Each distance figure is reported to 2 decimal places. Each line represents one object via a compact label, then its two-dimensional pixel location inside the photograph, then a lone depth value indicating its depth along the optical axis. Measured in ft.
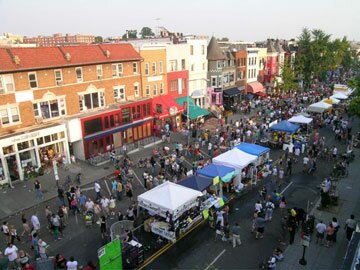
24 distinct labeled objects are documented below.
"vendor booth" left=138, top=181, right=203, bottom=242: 56.34
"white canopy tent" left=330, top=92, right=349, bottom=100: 160.04
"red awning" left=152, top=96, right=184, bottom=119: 123.75
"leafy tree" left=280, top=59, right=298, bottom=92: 199.62
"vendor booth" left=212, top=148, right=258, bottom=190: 76.07
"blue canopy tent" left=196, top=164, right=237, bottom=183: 70.59
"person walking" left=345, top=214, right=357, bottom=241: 52.58
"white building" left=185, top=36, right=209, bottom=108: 146.74
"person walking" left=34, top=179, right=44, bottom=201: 73.61
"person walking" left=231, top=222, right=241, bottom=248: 54.04
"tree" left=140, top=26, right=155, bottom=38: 532.73
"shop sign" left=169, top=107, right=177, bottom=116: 127.85
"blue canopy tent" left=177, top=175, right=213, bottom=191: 64.64
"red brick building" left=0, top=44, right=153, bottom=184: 84.28
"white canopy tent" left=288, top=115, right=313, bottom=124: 116.70
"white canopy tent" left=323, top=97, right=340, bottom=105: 148.66
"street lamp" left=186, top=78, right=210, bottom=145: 116.83
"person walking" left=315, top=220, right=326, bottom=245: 53.16
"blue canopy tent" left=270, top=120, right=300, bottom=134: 105.81
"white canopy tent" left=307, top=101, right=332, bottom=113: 135.20
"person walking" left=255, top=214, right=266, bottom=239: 55.93
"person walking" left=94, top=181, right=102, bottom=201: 72.08
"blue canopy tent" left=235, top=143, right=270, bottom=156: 83.61
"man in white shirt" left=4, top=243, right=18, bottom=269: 48.83
